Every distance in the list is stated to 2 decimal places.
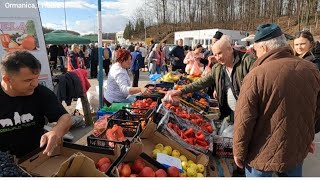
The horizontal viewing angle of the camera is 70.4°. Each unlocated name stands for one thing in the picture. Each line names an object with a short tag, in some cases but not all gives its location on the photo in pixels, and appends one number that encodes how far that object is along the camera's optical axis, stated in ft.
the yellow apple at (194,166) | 6.39
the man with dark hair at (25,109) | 4.72
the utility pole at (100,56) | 13.76
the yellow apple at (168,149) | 6.90
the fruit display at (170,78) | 15.77
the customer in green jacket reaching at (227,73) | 7.77
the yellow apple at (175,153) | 6.84
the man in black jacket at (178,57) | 24.93
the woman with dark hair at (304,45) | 9.98
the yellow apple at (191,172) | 6.16
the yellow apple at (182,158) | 6.76
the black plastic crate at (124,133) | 6.18
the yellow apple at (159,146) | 6.88
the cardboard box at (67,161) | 4.01
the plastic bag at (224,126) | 8.95
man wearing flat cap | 4.60
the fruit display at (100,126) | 7.44
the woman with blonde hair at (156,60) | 29.54
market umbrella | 36.26
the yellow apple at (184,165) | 6.43
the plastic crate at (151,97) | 10.88
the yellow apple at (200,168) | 6.45
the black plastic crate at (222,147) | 8.03
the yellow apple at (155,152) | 6.56
